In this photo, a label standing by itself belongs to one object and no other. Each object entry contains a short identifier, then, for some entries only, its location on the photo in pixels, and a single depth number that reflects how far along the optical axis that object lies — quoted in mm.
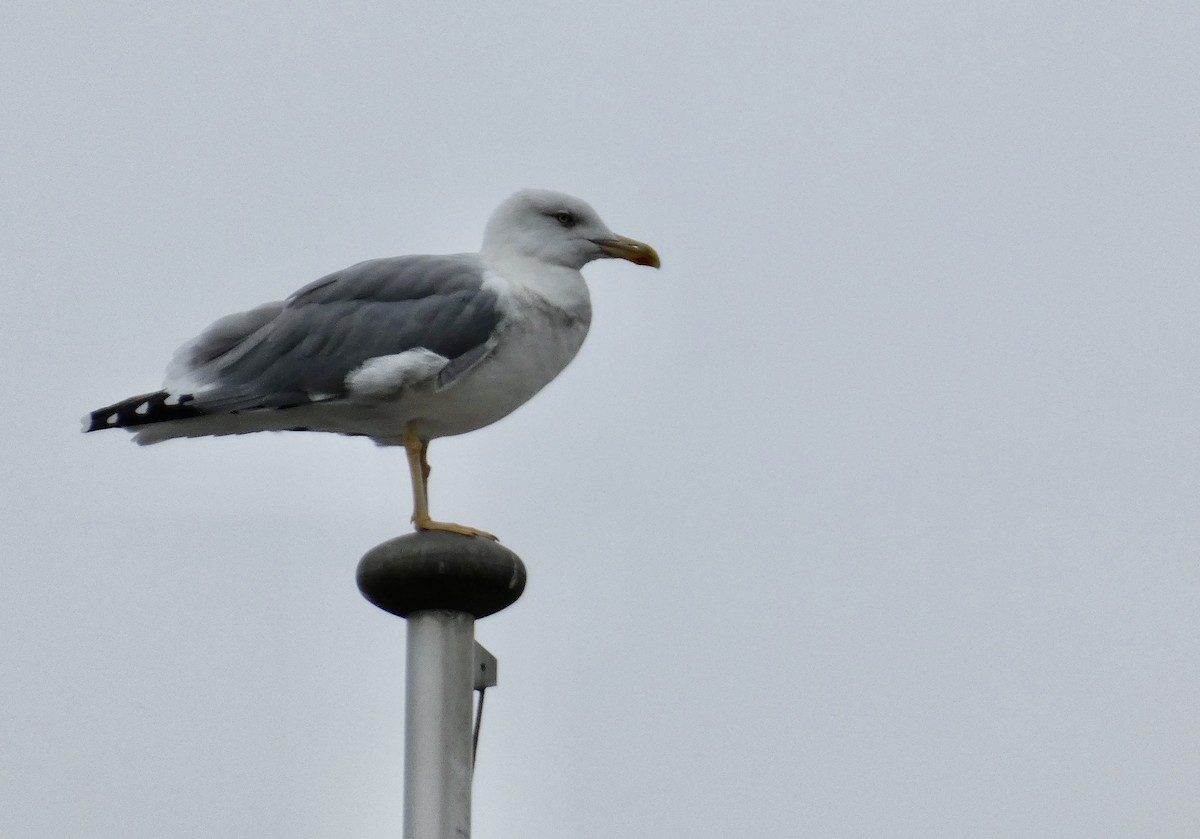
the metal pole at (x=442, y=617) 14375
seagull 17187
